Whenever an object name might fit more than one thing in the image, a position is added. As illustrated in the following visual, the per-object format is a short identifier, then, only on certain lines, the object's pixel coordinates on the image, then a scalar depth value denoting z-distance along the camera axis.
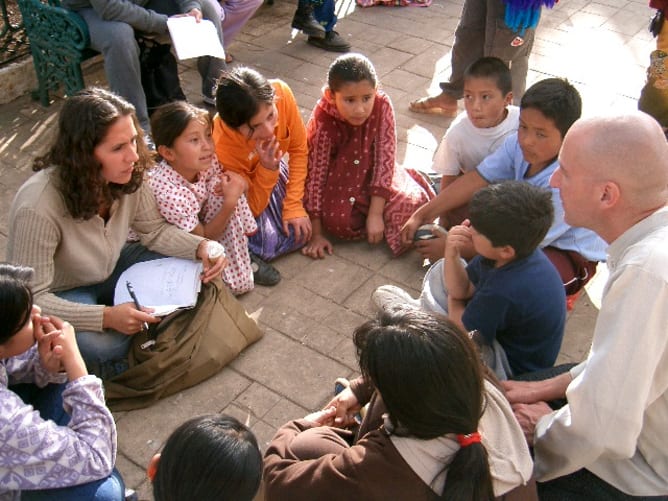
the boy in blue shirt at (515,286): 2.49
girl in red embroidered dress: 3.68
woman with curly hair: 2.60
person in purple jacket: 1.97
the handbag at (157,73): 4.56
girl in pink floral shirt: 3.09
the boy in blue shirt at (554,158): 3.05
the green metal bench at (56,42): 4.34
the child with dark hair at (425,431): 1.67
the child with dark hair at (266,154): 3.24
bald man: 1.77
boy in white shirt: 3.54
